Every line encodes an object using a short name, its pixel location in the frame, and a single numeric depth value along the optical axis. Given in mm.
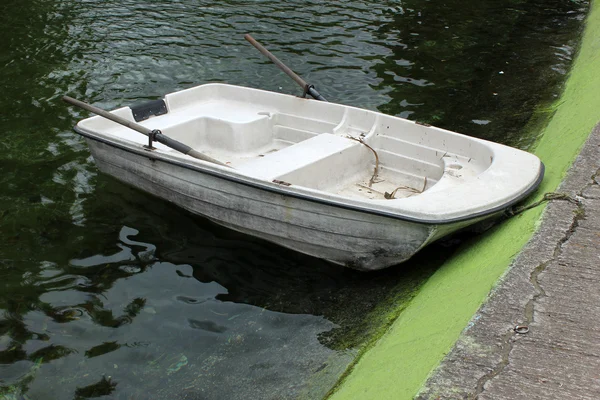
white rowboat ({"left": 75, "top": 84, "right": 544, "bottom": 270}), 5938
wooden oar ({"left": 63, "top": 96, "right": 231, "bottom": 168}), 6996
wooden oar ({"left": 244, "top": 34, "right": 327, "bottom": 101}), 8539
